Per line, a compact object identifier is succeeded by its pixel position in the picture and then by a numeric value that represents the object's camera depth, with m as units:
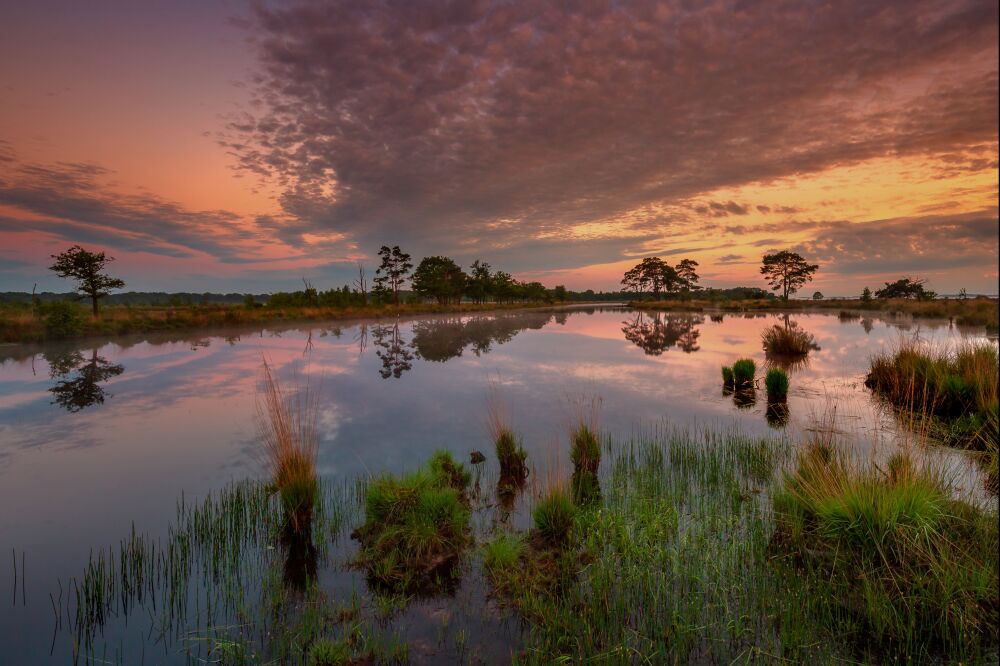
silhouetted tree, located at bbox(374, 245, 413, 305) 82.56
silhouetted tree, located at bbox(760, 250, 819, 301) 84.75
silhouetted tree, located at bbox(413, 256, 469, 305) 80.56
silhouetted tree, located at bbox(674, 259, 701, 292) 121.62
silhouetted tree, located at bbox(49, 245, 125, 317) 34.75
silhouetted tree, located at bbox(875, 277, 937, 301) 69.00
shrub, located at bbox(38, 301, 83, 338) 25.53
